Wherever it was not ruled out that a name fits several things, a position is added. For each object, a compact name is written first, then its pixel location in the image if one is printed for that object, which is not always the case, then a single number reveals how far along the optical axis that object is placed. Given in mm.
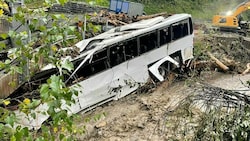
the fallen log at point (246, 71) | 15934
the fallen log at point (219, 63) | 16094
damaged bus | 12508
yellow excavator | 21734
